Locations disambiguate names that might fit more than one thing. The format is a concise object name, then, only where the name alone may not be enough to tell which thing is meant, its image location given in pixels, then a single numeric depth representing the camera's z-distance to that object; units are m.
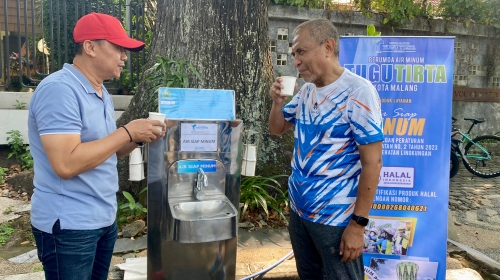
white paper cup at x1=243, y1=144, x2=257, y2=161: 2.68
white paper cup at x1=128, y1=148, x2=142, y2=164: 2.36
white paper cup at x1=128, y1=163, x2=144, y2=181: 2.37
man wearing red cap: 1.66
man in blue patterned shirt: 1.87
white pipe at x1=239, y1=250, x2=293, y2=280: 2.89
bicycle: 7.08
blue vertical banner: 2.91
